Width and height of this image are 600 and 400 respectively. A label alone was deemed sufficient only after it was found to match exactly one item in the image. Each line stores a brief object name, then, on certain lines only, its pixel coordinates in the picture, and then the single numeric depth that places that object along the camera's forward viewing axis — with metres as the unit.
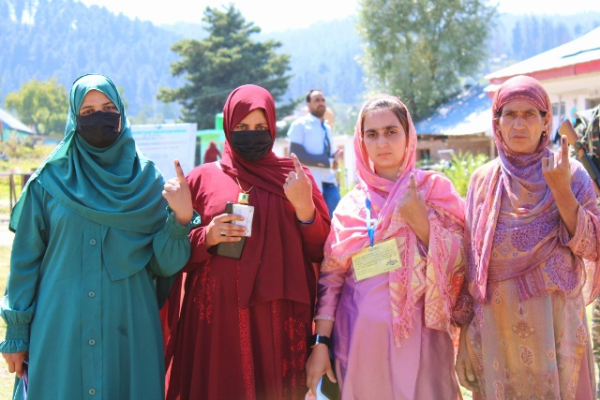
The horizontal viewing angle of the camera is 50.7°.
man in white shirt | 6.31
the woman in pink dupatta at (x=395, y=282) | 2.36
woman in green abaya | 2.35
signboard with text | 9.17
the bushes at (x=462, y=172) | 10.07
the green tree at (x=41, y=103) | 68.31
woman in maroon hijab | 2.46
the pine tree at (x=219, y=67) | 37.38
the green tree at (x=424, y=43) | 31.64
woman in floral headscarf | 2.23
